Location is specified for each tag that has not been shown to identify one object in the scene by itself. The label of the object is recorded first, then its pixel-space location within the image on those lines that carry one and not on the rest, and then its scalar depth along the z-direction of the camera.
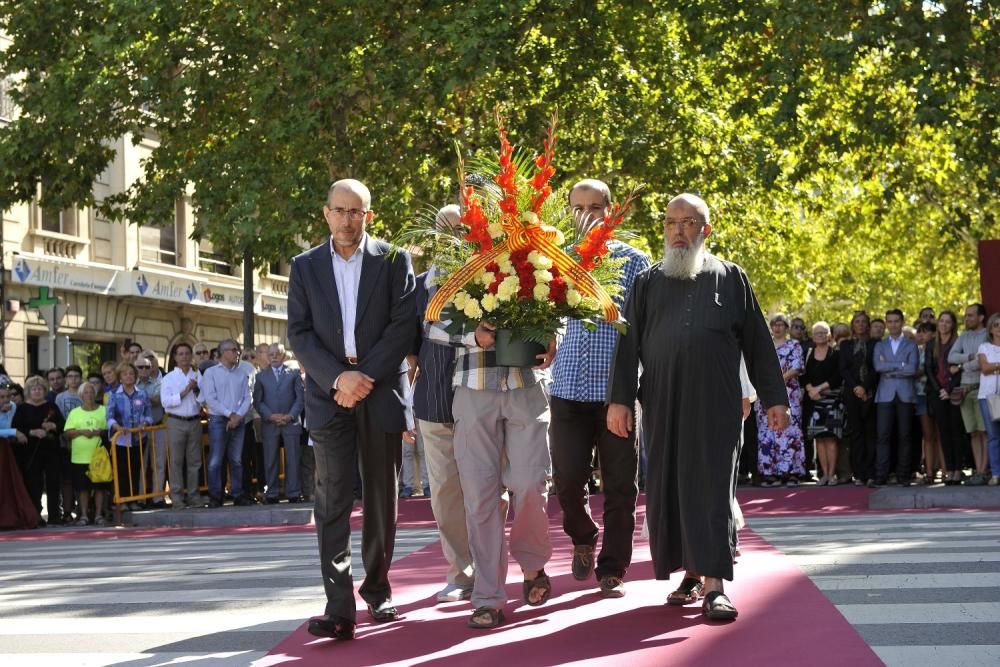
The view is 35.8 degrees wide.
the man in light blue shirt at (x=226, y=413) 19.34
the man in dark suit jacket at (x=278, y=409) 19.83
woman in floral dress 19.64
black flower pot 7.75
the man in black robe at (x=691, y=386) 7.75
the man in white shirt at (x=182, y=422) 19.00
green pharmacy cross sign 24.52
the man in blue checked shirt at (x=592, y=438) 8.63
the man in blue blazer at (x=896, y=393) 18.98
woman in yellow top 18.77
